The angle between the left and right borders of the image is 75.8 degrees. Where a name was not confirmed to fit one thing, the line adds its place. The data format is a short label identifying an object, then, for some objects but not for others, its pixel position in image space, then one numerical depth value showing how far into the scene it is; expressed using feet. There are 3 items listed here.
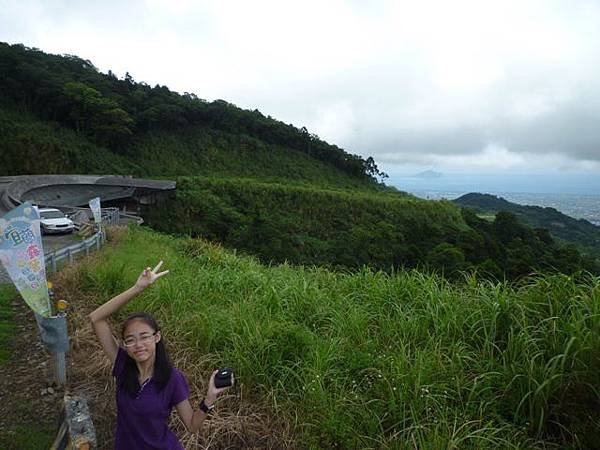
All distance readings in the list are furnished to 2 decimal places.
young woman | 6.30
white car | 43.01
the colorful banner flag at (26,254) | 10.67
